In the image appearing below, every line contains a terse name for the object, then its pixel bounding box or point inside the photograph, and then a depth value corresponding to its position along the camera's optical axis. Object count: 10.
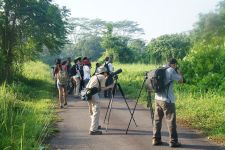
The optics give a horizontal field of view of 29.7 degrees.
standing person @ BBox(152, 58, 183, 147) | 9.64
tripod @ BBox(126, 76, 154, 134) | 10.59
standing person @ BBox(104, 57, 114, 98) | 18.06
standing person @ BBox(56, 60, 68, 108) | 16.12
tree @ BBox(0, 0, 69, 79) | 23.75
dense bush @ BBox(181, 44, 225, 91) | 18.25
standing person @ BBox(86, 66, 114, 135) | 11.20
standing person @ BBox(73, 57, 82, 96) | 19.38
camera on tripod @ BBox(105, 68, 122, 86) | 11.09
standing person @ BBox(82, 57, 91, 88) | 17.92
